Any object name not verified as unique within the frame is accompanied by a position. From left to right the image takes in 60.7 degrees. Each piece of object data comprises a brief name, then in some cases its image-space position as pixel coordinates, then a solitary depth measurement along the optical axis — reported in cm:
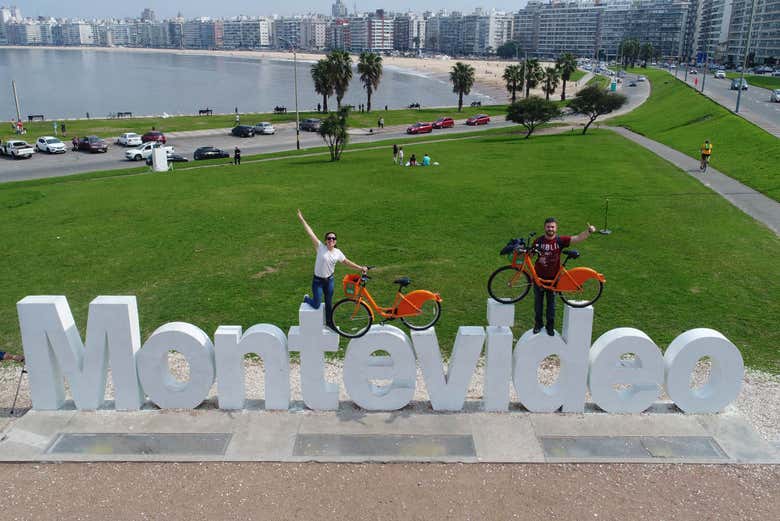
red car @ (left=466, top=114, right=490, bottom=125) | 7731
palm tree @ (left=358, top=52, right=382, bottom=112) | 9069
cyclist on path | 3853
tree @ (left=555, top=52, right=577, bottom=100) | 10106
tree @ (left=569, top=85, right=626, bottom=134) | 6153
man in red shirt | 1164
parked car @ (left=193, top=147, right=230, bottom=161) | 5228
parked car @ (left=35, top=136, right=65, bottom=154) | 5512
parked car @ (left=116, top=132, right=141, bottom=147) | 5903
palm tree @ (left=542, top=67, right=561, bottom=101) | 9819
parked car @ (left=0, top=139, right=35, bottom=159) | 5209
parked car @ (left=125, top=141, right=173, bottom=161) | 5250
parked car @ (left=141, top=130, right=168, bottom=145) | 6078
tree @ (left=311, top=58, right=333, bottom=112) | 8181
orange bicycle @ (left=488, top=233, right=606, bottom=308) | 1187
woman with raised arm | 1172
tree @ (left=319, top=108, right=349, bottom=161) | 4444
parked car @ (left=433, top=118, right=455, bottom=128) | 7431
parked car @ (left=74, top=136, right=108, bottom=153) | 5644
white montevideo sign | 1190
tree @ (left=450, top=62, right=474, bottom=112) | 9238
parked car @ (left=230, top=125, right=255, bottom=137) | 6781
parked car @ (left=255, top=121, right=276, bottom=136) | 6944
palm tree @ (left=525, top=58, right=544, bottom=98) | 9925
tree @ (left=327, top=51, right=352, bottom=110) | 8219
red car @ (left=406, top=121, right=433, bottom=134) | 6988
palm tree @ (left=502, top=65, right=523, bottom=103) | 9750
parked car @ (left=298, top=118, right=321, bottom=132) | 7092
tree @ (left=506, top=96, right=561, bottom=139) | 6057
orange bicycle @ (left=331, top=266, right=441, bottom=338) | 1193
